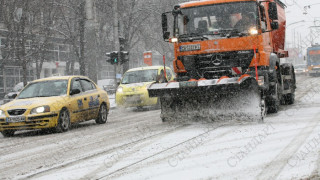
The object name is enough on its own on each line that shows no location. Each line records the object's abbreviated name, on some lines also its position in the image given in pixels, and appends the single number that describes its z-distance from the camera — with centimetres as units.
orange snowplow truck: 1080
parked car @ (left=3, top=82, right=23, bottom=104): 3228
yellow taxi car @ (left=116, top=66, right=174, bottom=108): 1831
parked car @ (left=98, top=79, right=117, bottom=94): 3944
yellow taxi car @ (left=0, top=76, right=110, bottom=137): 1131
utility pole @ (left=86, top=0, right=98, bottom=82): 2403
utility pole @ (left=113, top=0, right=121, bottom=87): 2413
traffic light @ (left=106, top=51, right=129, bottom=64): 2302
